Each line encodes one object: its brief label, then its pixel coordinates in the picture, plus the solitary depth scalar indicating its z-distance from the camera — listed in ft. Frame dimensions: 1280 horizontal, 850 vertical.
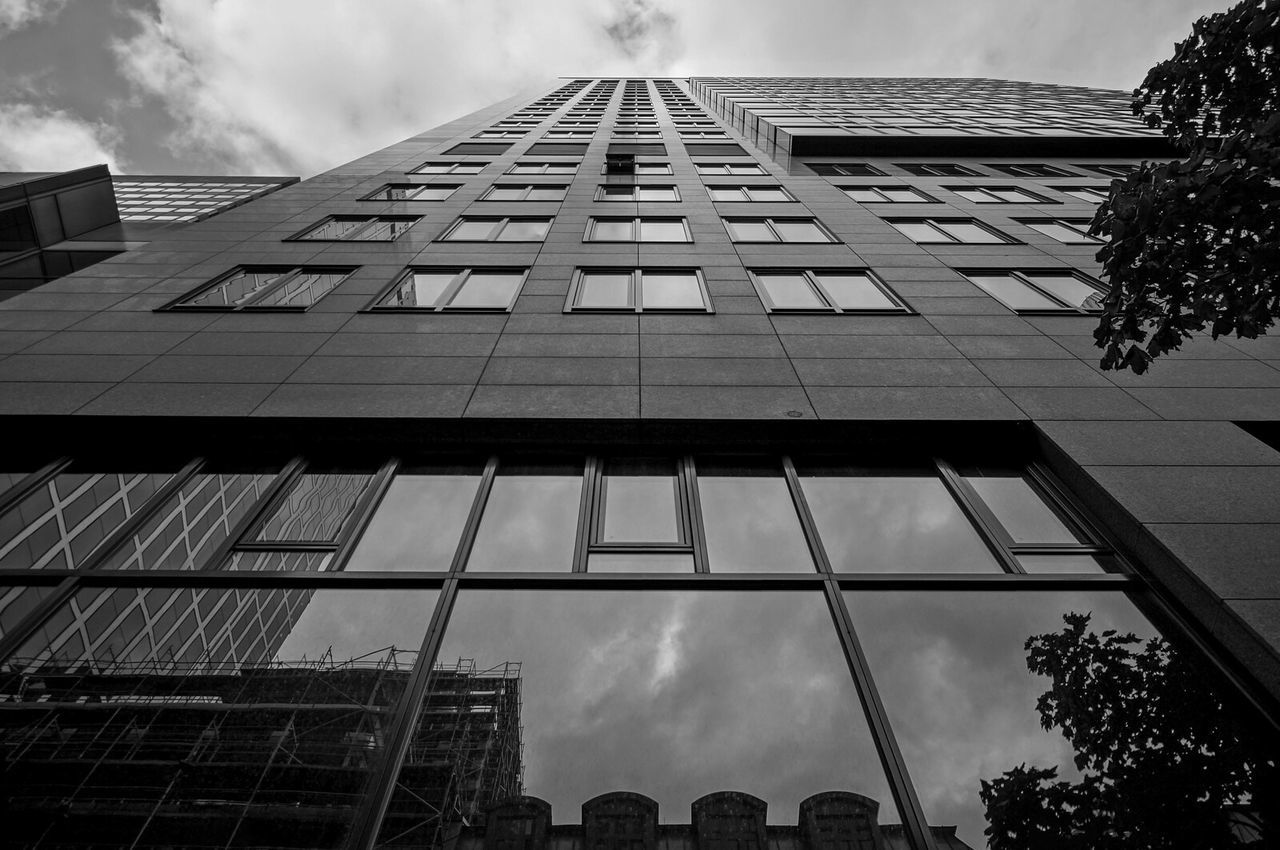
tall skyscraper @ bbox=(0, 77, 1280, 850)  16.35
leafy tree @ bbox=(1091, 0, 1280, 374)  18.22
